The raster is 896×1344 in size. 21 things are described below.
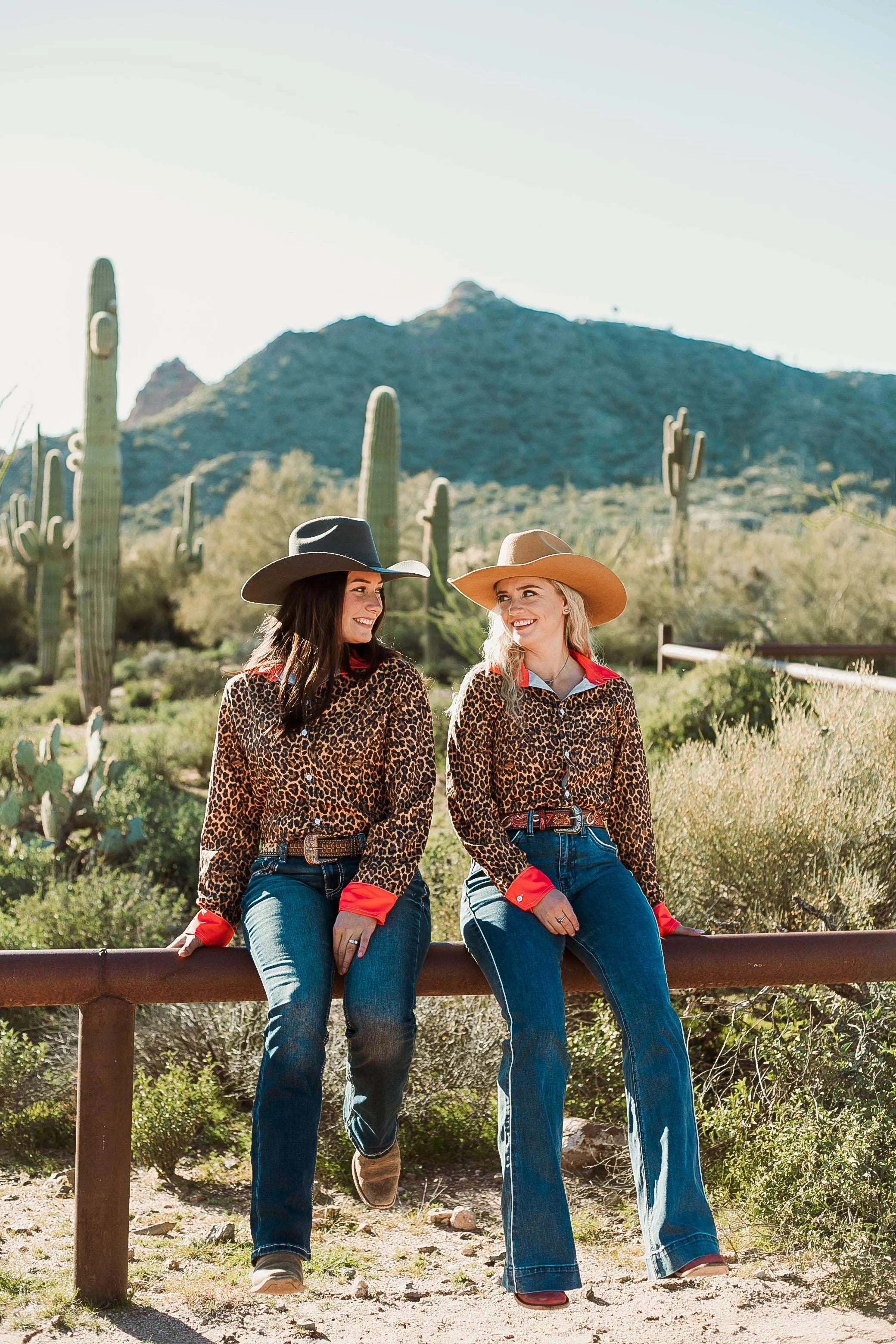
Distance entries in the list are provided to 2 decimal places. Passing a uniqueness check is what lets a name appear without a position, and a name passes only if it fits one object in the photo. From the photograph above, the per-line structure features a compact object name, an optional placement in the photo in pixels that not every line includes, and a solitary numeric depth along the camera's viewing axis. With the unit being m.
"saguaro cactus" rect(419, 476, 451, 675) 17.30
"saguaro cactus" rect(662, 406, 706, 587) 19.73
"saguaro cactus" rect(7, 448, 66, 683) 20.67
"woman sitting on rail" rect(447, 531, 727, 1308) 2.34
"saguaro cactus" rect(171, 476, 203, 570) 25.56
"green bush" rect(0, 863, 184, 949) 5.24
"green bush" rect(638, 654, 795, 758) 8.09
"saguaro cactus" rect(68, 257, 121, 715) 13.88
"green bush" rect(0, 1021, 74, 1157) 4.25
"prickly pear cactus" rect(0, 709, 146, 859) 6.87
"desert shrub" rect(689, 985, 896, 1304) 3.11
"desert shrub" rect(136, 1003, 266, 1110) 4.44
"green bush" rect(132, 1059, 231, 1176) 3.86
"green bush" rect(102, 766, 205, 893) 6.98
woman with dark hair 2.41
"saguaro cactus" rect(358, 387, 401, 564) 14.83
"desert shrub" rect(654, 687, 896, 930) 4.42
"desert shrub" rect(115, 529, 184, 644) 24.98
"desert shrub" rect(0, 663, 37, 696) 19.61
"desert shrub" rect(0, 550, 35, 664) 24.61
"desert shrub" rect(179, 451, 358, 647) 23.03
